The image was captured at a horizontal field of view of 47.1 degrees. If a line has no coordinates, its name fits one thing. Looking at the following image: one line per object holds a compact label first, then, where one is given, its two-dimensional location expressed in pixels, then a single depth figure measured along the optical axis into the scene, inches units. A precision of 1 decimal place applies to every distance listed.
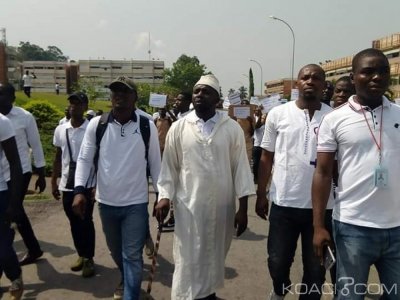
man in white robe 144.7
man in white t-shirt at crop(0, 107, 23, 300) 148.0
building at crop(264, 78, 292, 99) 3317.4
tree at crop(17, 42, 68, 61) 6097.4
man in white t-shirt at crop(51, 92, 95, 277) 197.0
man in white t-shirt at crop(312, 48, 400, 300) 106.0
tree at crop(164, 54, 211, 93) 3302.2
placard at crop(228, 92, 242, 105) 432.2
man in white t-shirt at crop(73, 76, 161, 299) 154.2
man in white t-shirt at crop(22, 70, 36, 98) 1144.8
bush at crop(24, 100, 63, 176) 663.8
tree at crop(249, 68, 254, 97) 2640.5
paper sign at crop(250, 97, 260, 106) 596.4
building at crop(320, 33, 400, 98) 2009.1
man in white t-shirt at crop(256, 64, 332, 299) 140.2
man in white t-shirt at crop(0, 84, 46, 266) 193.8
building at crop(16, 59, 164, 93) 4690.9
